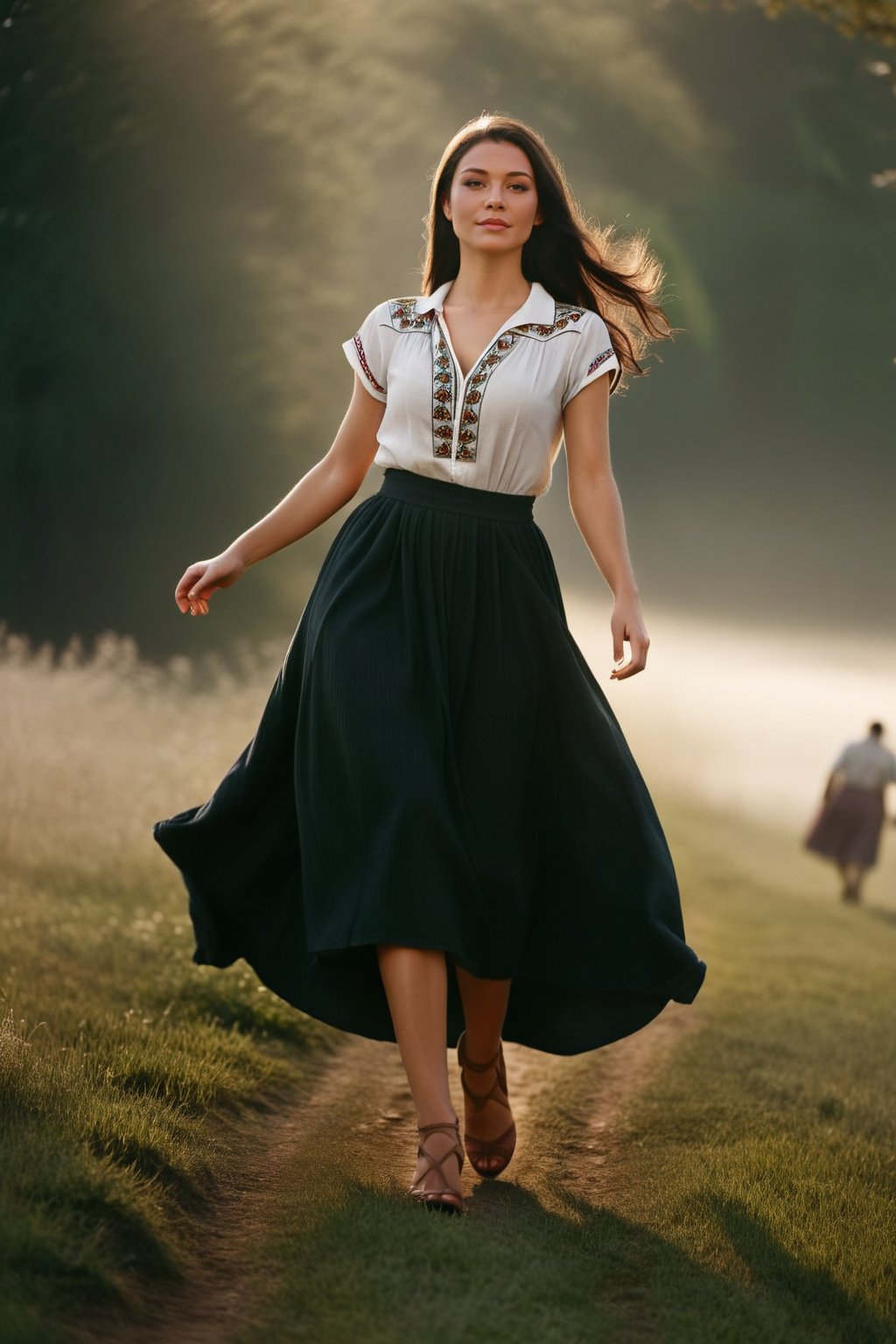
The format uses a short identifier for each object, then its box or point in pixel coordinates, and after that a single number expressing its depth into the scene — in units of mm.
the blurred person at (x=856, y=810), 23141
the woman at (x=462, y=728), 5844
